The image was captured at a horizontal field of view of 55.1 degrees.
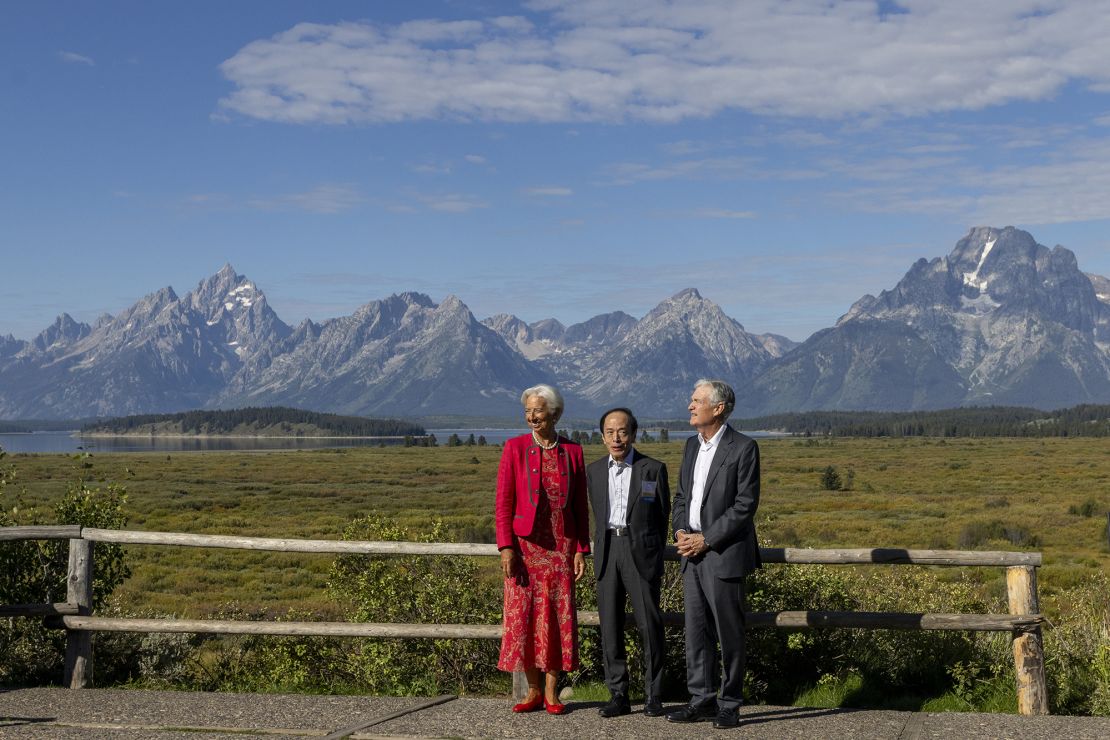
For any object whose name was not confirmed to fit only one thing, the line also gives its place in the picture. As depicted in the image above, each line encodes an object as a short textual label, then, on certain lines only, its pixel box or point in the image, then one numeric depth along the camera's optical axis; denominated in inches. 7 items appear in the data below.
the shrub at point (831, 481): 2915.8
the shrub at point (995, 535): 1526.8
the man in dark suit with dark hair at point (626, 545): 283.3
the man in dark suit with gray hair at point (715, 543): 273.7
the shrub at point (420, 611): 363.9
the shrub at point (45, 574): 360.2
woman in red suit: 287.6
